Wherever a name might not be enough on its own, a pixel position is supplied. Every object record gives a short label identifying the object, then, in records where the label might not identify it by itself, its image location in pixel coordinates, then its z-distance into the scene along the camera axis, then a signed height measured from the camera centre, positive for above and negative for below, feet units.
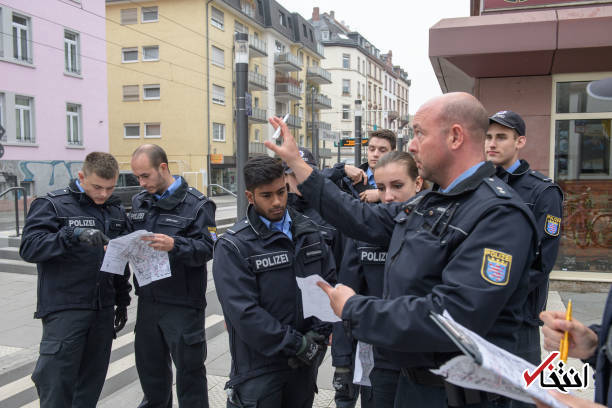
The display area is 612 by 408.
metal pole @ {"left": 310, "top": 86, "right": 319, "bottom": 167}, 64.08 +3.96
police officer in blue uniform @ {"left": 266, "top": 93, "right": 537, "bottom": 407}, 5.21 -1.01
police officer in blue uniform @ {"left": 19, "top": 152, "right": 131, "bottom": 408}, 10.12 -2.46
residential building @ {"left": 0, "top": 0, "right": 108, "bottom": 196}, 60.70 +11.10
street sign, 57.26 +3.32
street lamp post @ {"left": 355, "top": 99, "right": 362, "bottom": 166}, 43.27 +3.34
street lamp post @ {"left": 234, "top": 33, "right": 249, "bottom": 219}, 16.76 +2.32
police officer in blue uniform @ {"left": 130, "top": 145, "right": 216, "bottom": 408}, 10.79 -2.88
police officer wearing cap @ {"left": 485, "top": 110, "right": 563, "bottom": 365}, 9.12 -0.56
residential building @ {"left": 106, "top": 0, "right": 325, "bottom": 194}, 104.68 +19.47
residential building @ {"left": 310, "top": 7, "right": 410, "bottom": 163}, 185.16 +38.64
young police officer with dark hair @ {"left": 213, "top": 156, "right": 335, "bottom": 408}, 7.89 -2.14
